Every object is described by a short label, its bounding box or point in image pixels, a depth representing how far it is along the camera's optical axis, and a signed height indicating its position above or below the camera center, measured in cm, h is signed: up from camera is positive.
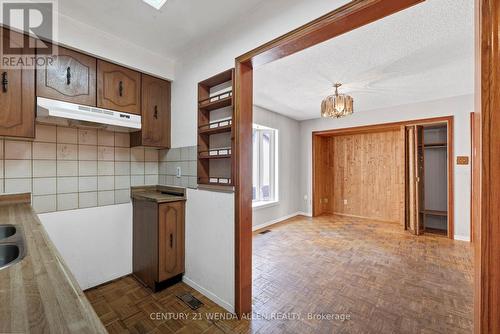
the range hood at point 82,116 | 162 +43
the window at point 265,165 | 438 +5
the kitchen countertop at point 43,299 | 48 -35
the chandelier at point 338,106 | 276 +81
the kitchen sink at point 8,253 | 102 -42
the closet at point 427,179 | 382 -21
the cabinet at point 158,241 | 201 -73
